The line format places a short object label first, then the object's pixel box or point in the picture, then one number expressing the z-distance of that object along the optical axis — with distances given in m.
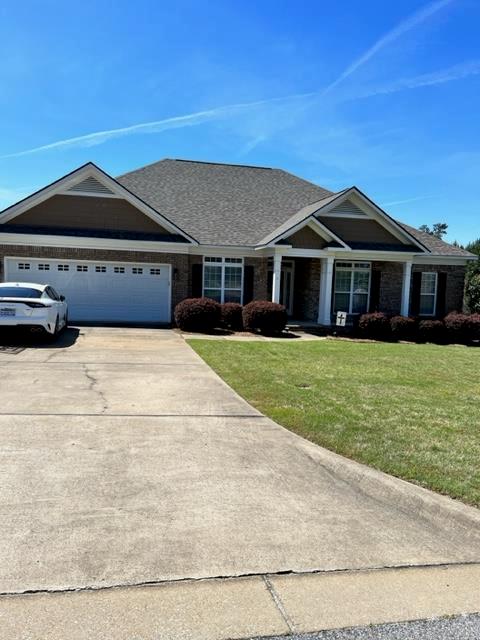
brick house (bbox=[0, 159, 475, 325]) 19.31
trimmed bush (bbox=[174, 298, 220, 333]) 17.86
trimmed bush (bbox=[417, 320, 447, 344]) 19.52
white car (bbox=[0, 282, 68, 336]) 12.97
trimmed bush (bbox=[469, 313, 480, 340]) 19.32
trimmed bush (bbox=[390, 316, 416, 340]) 19.12
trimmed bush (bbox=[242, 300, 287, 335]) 17.88
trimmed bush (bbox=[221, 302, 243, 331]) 19.05
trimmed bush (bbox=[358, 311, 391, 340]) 19.06
